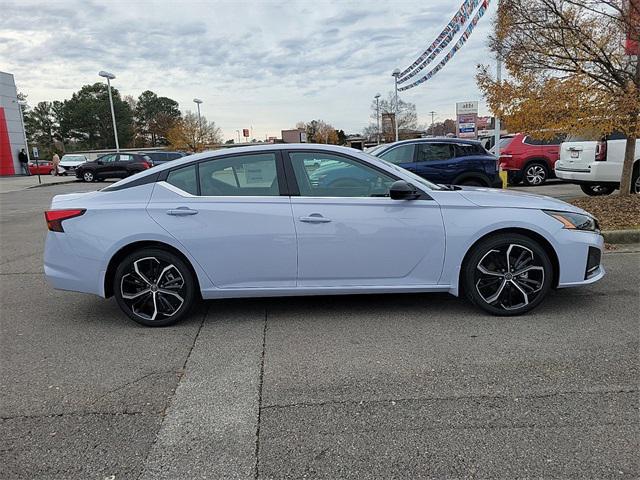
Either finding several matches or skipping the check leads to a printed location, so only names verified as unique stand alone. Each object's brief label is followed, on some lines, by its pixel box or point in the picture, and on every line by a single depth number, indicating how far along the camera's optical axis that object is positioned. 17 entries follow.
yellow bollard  10.69
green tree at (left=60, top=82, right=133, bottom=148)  76.81
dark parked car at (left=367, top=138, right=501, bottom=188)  9.93
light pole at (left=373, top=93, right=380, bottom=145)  59.79
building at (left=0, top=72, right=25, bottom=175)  36.38
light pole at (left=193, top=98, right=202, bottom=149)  53.25
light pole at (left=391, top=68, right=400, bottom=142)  27.60
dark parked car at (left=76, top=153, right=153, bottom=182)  26.78
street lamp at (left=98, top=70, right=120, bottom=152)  34.33
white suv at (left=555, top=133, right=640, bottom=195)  9.44
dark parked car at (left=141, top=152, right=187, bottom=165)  29.61
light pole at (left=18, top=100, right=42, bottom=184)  37.87
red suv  13.77
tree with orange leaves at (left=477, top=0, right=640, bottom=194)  7.41
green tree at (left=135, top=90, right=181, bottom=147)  84.00
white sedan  4.10
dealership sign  26.42
